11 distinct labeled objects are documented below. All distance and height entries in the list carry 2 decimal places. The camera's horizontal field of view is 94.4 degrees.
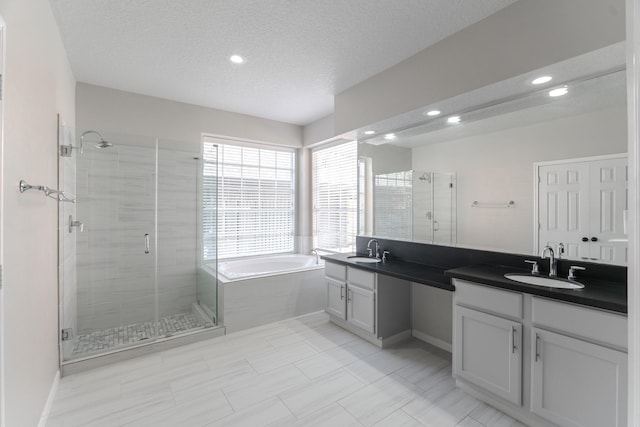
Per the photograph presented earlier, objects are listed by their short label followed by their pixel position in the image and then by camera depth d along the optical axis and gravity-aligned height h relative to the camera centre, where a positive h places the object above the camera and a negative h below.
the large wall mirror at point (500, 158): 1.92 +0.45
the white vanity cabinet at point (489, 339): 1.89 -0.87
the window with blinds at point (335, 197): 4.28 +0.23
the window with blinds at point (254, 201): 4.38 +0.17
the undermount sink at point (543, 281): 1.91 -0.46
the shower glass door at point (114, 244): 3.00 -0.36
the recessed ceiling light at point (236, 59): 2.65 +1.39
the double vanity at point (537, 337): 1.54 -0.74
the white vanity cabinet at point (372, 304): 2.93 -0.96
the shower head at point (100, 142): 2.96 +0.71
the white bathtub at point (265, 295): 3.32 -1.01
